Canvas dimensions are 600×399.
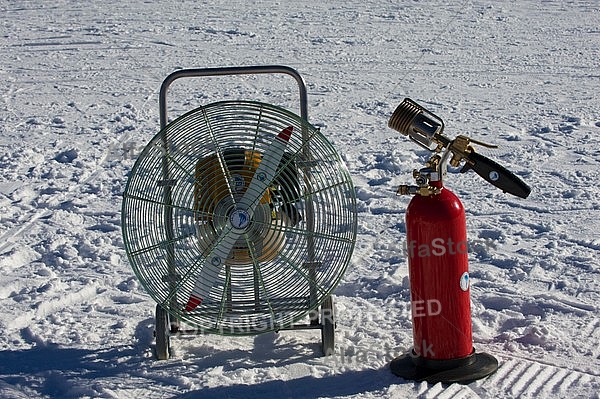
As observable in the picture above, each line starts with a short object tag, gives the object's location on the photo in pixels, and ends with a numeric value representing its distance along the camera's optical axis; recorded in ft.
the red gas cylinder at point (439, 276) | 11.81
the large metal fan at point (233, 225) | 12.19
